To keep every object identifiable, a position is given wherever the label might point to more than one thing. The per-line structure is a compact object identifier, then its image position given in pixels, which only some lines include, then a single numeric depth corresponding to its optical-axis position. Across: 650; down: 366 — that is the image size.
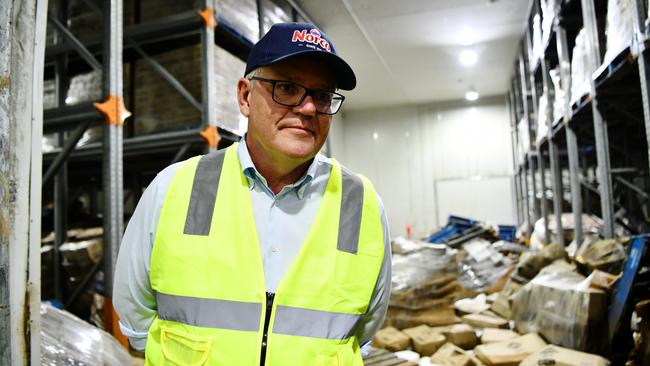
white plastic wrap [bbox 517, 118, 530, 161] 9.64
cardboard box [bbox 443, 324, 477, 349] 4.18
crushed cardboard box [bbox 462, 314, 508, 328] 4.57
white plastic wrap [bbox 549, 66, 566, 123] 5.88
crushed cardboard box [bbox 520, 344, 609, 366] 2.87
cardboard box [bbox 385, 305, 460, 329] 4.77
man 1.27
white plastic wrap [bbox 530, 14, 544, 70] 7.30
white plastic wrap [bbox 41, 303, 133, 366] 2.05
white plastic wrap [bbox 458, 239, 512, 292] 6.64
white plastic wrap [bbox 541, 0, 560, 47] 5.92
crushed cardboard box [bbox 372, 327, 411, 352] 4.09
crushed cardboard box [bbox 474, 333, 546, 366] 3.37
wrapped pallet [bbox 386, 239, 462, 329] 4.83
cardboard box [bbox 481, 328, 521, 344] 3.98
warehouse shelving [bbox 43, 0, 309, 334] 3.33
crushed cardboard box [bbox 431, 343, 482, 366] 3.44
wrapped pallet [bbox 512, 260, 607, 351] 3.23
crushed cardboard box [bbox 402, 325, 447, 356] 4.03
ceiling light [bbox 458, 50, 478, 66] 11.10
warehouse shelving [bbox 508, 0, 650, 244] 4.23
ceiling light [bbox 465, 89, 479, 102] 14.12
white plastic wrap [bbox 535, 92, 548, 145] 7.11
